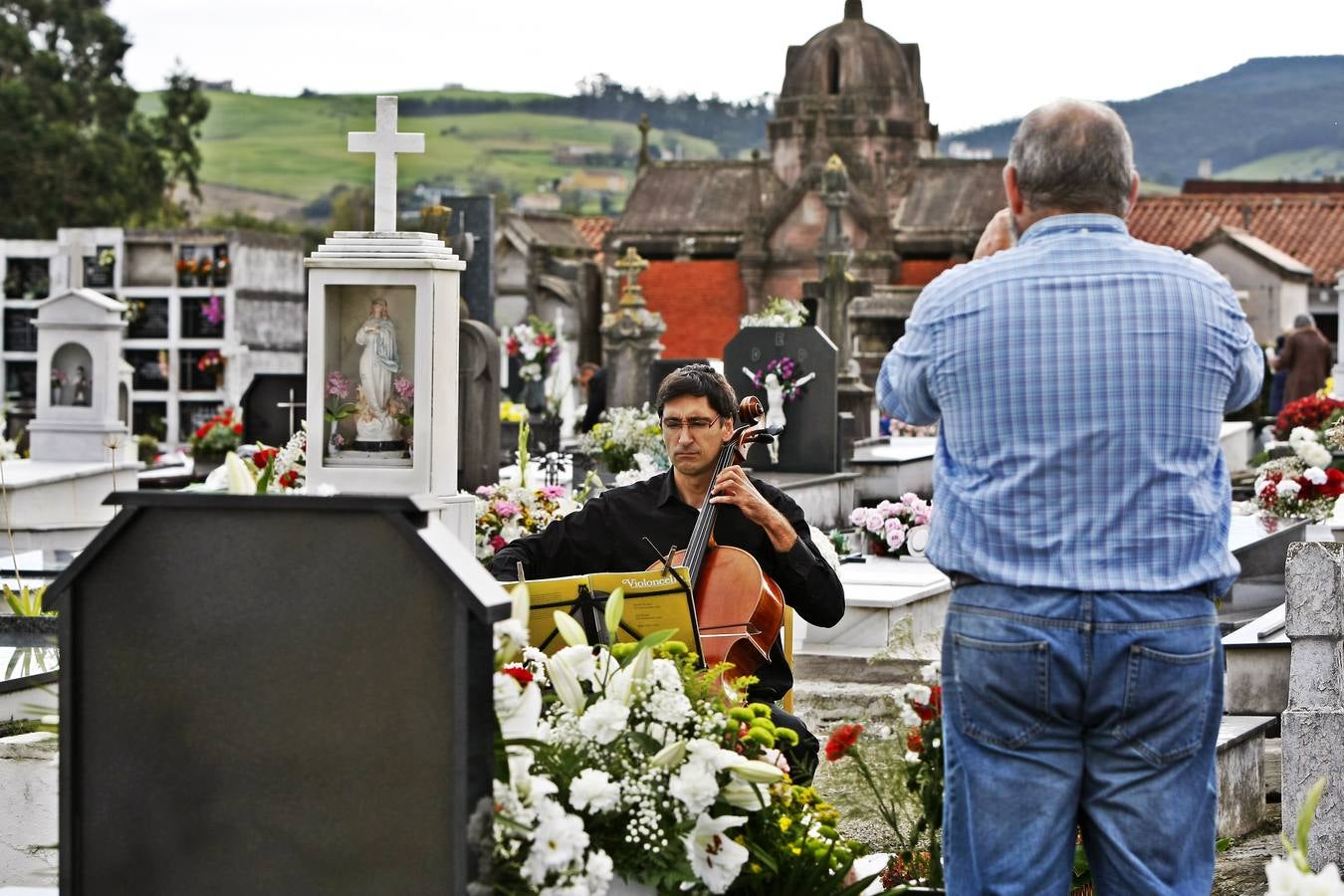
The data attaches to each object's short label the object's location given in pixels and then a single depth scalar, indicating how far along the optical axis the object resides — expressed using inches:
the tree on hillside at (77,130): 1856.5
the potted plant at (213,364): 1031.6
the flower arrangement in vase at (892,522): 460.8
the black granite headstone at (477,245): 747.4
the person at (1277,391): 987.1
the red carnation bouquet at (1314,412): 663.1
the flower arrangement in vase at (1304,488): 483.5
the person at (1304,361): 965.8
